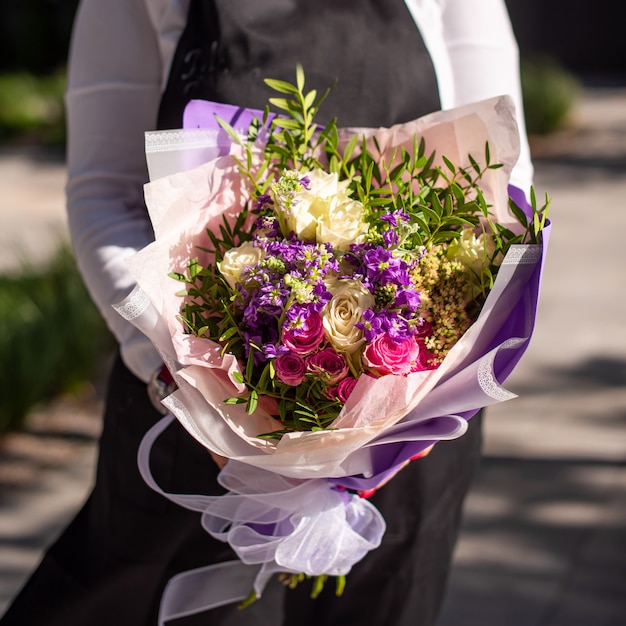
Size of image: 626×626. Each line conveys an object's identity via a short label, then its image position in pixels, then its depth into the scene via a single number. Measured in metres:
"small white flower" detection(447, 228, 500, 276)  1.88
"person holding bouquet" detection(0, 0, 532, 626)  2.08
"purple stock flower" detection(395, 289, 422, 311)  1.83
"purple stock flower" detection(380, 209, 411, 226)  1.85
